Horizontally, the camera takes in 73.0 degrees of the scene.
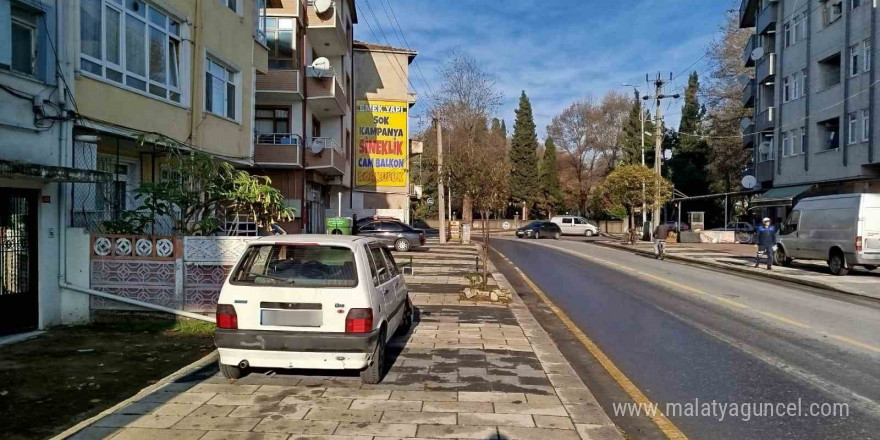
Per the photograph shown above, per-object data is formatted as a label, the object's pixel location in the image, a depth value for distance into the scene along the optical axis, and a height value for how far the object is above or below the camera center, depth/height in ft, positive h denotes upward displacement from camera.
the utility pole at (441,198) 110.91 +2.72
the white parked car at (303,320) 18.61 -3.45
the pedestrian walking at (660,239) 85.40 -3.67
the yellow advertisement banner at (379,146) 124.88 +13.85
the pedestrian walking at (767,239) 66.66 -2.77
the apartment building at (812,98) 88.58 +20.15
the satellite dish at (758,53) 123.65 +33.72
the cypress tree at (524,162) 232.32 +19.95
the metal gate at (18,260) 27.99 -2.47
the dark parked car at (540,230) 160.15 -4.67
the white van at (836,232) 56.59 -1.76
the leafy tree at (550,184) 234.38 +11.37
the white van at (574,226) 172.55 -3.81
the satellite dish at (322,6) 83.97 +29.19
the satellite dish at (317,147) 82.23 +8.89
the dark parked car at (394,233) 90.07 -3.25
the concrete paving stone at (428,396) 17.90 -5.61
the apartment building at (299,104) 78.02 +15.39
